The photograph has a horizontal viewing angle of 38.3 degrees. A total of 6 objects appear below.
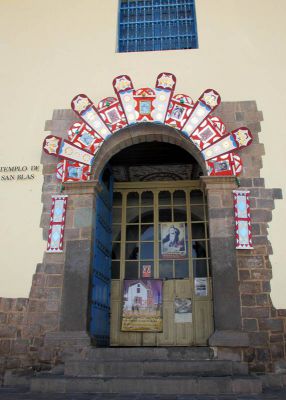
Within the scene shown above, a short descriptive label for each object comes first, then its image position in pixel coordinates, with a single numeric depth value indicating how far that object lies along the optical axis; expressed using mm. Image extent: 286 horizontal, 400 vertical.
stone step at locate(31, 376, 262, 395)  4015
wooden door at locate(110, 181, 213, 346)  6508
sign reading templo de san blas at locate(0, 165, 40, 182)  5973
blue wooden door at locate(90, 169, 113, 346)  5648
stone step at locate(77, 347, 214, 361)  4777
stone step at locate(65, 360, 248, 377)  4445
